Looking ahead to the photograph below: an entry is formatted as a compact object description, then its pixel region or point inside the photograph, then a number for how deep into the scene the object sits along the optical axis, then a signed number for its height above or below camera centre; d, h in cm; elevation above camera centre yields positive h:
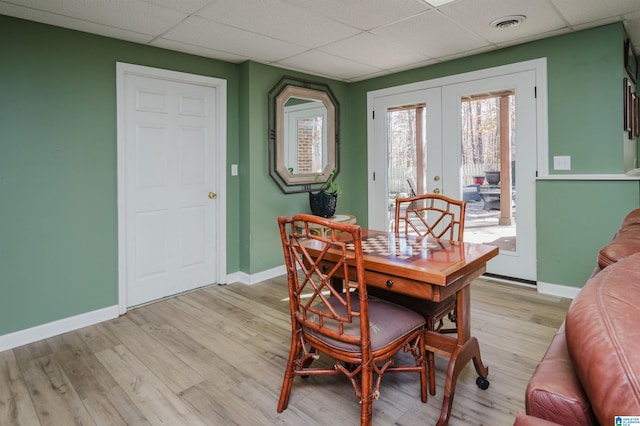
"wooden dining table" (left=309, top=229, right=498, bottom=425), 166 -28
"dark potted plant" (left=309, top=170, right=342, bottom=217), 427 +12
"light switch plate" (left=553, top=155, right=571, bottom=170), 334 +43
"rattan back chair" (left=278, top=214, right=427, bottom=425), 158 -50
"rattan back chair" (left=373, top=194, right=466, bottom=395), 202 -49
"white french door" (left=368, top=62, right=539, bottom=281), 360 +58
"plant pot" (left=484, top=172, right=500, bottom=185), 381 +34
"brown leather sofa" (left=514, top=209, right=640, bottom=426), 65 -28
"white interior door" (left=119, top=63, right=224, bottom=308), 328 +26
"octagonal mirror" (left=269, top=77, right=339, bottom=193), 412 +90
